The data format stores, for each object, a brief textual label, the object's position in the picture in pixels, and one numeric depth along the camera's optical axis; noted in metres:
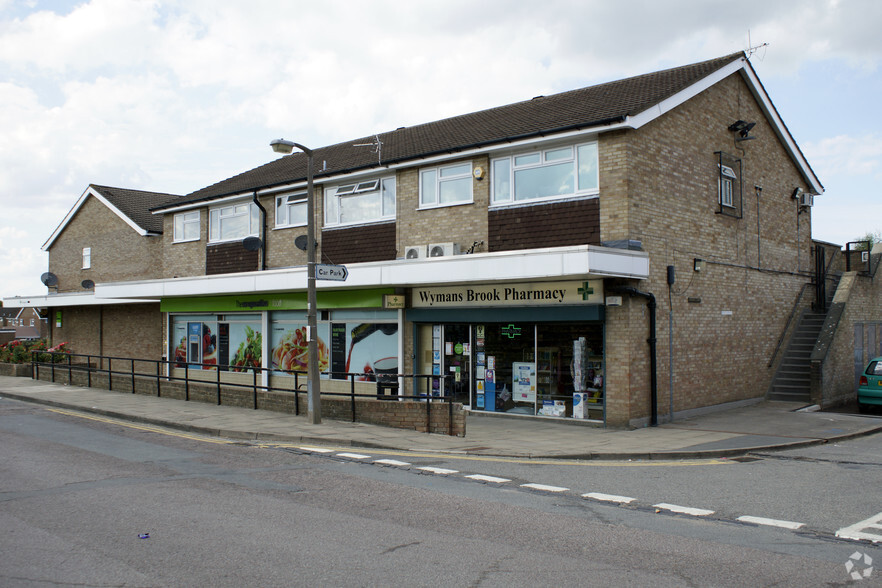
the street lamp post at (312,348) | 13.94
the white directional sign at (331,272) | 13.74
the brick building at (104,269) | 28.25
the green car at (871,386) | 16.59
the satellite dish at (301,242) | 19.19
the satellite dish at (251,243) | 20.94
